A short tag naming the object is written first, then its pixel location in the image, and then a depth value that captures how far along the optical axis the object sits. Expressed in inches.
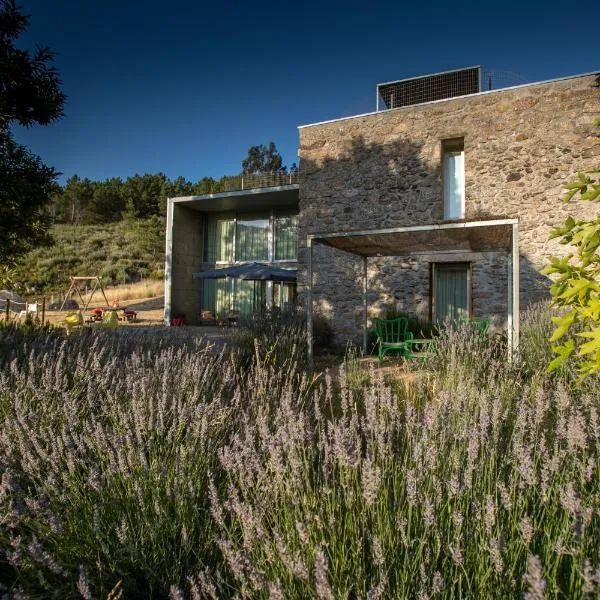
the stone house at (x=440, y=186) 353.1
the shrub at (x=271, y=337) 225.9
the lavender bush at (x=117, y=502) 65.2
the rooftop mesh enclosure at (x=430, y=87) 459.8
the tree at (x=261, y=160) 1739.7
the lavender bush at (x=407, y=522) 48.6
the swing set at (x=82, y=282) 1020.5
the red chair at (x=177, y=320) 592.6
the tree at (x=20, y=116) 246.7
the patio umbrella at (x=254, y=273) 502.9
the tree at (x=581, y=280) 62.4
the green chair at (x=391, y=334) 302.4
